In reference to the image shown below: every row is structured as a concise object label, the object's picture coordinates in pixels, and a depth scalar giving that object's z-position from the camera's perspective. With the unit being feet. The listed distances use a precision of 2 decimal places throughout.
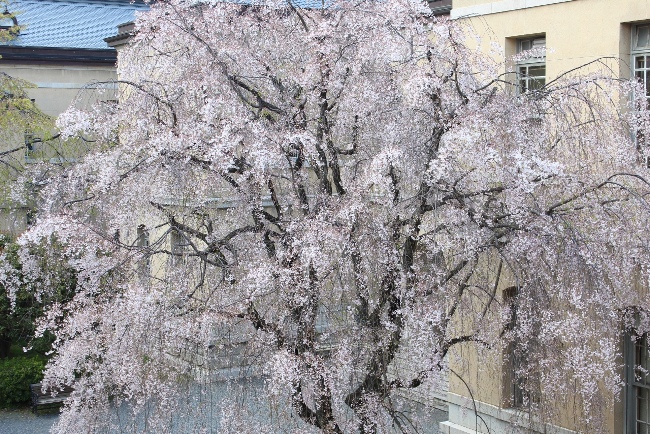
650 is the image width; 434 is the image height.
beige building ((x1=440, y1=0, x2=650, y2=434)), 32.30
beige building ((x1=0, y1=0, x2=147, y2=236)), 74.23
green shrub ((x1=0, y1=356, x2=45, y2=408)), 53.88
